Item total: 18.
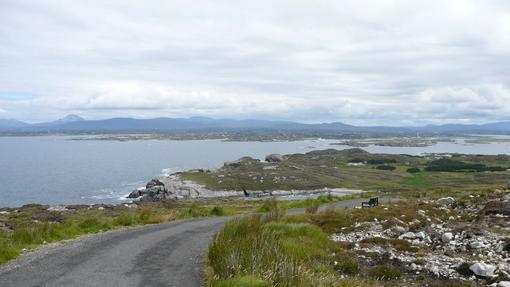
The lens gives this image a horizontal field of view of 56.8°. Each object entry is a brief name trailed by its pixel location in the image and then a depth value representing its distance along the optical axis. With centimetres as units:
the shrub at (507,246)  1934
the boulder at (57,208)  5112
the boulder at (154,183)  11300
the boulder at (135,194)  10448
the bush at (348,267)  1730
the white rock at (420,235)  2306
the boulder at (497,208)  2933
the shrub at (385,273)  1667
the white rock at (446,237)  2181
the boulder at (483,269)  1605
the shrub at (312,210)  3695
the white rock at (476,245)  2012
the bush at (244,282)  1106
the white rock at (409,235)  2342
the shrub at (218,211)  3881
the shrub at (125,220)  2855
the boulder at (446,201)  3836
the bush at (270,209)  2861
